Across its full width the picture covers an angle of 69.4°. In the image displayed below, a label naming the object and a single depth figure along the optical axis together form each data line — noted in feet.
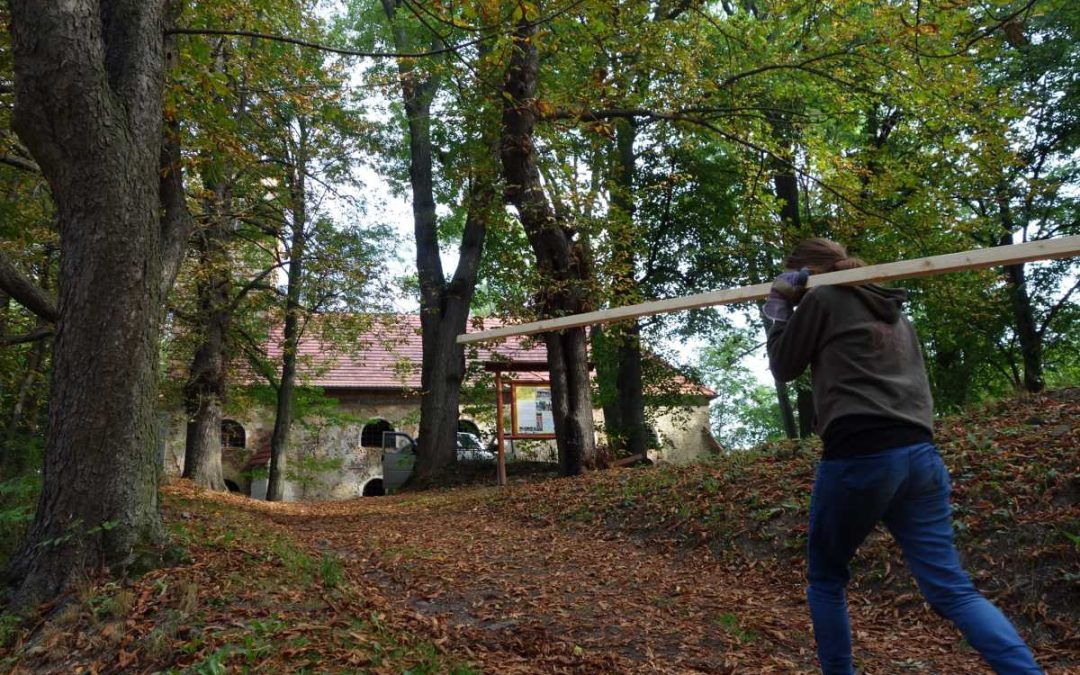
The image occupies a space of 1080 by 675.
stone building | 89.81
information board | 44.52
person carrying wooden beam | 9.11
